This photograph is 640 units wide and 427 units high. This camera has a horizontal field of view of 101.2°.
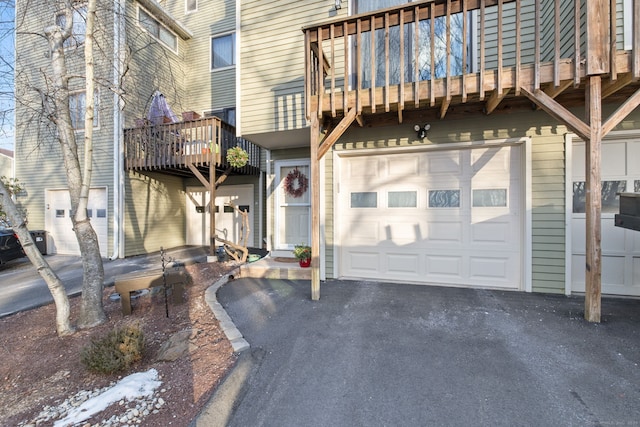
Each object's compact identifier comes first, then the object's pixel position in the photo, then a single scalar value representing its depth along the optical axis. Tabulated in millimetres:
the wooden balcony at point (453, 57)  2793
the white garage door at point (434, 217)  3930
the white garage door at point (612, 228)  3520
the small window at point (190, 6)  9328
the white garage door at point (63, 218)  7578
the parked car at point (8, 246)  6367
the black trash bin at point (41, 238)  7727
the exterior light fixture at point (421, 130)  4051
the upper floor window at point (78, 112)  7094
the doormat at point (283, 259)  5223
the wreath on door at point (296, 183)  5805
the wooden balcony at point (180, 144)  6582
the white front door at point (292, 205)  5840
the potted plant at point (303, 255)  4727
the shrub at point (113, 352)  2309
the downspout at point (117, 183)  7191
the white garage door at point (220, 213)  8477
